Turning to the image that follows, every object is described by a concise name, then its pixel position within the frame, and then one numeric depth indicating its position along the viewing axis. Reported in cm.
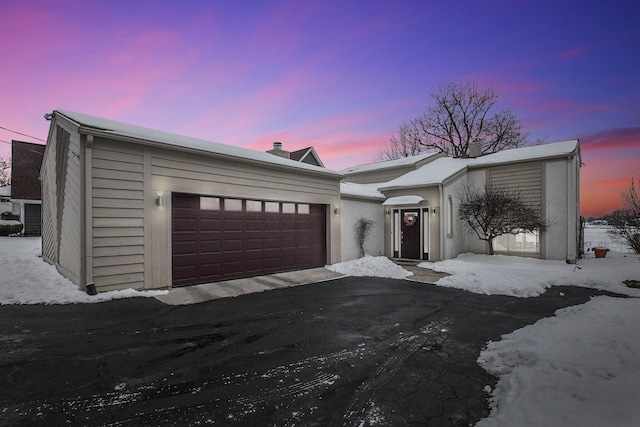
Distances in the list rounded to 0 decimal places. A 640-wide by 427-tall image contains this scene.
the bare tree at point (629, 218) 1273
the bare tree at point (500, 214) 1097
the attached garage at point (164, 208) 579
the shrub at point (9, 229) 1739
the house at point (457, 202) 1093
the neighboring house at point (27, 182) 1786
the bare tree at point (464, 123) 2397
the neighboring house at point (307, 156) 2070
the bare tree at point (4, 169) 2941
